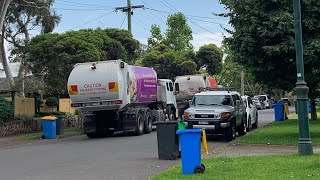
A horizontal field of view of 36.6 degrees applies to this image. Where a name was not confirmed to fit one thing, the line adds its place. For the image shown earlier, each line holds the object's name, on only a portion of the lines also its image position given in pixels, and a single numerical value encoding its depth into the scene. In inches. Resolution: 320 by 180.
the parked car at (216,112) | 744.3
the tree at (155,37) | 2637.8
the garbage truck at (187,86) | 1327.5
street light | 504.9
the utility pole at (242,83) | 2094.0
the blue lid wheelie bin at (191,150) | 410.6
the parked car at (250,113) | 959.0
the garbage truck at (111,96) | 869.8
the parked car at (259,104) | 2180.0
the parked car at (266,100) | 2290.6
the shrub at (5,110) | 1038.4
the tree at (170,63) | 2053.4
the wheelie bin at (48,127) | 956.0
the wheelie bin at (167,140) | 530.0
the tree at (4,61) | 1455.5
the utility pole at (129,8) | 1513.3
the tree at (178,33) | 2556.6
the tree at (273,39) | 650.8
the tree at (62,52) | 1133.7
